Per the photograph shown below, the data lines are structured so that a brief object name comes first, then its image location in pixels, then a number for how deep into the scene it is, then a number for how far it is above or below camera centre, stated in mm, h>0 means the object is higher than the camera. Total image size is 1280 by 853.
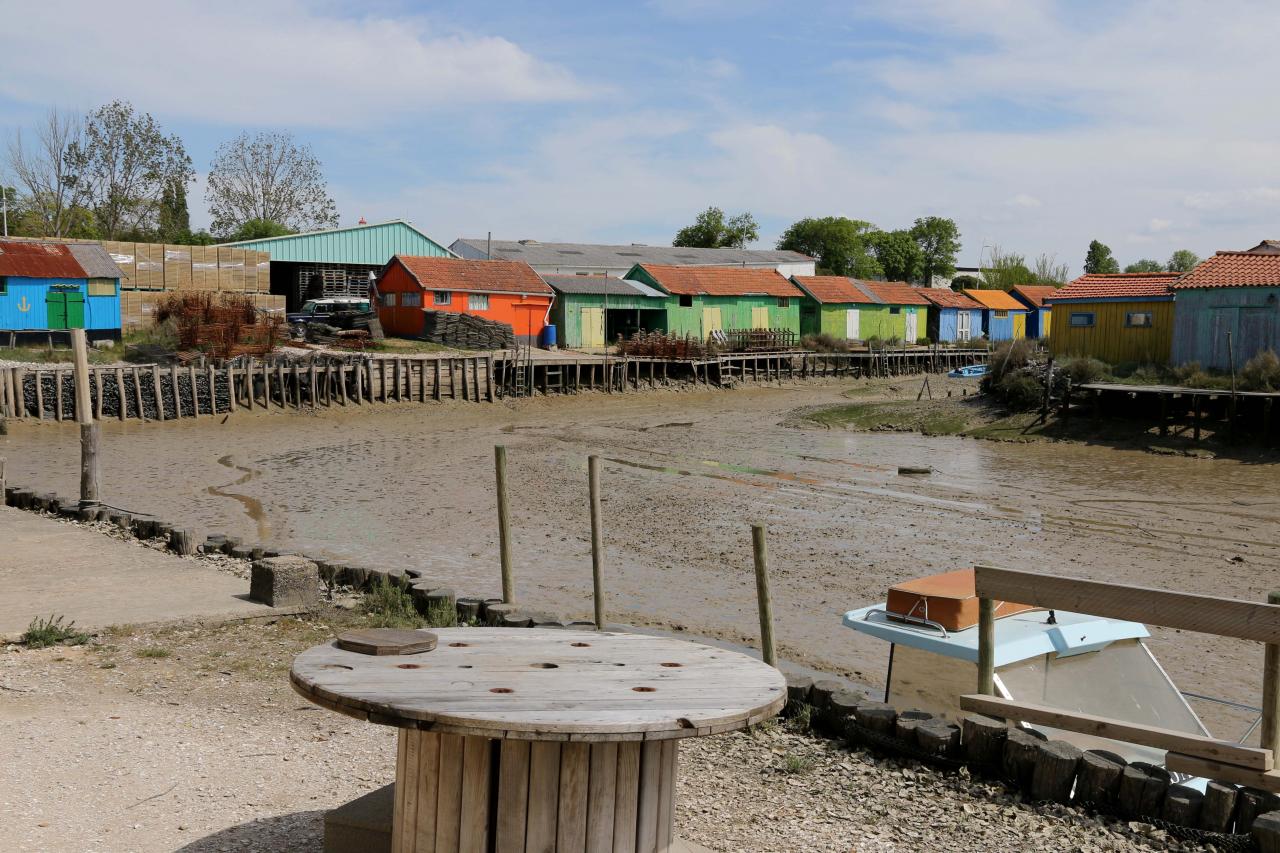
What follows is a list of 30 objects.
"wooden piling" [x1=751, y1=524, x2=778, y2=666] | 8898 -2076
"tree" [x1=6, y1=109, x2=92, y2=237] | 70000 +7861
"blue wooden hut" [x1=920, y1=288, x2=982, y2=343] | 77750 +1120
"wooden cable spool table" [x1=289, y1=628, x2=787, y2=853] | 4020 -1500
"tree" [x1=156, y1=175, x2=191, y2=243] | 75188 +7888
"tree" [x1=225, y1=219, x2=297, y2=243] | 70538 +6227
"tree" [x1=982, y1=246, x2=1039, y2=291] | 105188 +5520
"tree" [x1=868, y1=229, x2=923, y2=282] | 107688 +7400
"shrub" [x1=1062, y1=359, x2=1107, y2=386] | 36094 -1203
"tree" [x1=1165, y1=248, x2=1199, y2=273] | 124938 +8089
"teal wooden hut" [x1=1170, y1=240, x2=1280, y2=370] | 34750 +741
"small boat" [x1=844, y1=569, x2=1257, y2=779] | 7785 -2314
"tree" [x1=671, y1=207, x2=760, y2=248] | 103875 +9007
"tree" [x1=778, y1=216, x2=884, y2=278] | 105188 +7972
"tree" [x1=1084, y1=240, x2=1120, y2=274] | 120062 +7713
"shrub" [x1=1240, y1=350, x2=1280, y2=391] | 31172 -1085
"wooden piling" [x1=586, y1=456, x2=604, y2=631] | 10438 -2033
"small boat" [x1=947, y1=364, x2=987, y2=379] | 60812 -2088
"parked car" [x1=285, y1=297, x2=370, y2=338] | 49312 +936
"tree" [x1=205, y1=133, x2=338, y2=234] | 82250 +9499
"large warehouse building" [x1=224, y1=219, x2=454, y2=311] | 55531 +3451
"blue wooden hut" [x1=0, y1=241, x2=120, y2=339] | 40531 +1496
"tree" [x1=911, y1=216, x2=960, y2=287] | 113500 +8768
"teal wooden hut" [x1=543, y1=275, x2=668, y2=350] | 57188 +1179
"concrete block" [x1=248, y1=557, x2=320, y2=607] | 10391 -2306
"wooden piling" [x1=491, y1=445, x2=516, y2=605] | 11109 -1963
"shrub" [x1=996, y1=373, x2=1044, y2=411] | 36812 -1928
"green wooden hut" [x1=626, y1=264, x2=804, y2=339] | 61250 +1870
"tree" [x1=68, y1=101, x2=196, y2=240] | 71438 +10027
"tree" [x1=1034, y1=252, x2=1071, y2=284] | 107562 +5532
